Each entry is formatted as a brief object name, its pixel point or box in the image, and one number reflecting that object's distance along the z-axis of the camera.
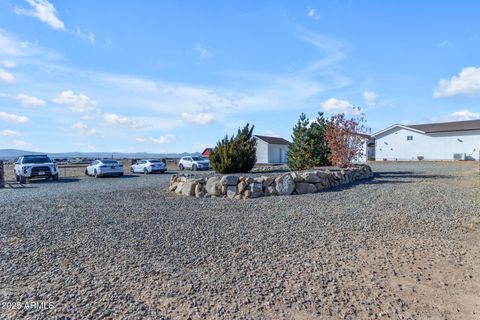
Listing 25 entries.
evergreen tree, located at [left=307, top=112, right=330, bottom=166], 15.31
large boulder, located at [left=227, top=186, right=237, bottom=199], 9.73
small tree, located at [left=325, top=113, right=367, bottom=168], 13.48
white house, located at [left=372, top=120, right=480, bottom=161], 31.02
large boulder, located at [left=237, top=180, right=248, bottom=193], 9.68
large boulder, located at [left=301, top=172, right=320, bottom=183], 10.21
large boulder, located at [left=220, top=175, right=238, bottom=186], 9.85
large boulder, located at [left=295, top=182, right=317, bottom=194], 10.02
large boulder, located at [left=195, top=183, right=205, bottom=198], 10.07
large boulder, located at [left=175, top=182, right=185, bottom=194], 10.80
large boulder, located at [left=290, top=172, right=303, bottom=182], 10.02
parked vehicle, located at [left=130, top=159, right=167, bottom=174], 24.95
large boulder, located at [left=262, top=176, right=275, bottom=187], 9.76
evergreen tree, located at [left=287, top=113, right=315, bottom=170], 15.16
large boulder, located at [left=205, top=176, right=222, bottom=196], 9.91
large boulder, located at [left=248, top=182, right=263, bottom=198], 9.57
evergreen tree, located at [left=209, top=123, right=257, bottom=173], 13.88
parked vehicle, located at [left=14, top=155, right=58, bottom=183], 17.27
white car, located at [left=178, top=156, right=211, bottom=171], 27.41
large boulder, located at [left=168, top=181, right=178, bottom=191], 11.33
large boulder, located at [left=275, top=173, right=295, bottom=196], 9.75
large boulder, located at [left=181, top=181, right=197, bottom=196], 10.28
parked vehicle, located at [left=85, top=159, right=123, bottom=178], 21.31
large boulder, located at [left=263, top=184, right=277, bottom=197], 9.76
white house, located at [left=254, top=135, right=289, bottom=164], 37.41
